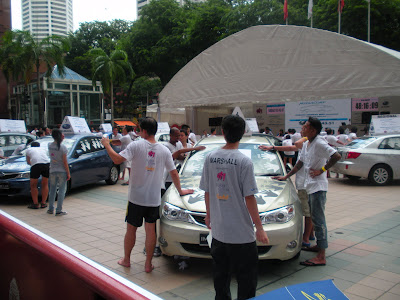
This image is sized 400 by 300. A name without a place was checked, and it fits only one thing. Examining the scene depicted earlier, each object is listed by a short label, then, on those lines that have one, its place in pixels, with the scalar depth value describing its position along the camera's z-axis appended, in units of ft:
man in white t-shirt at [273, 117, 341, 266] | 15.21
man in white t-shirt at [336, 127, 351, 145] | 44.45
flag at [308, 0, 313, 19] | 70.03
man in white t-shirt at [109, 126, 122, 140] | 41.80
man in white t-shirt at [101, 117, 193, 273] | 14.40
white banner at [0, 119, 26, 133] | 44.83
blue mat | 5.29
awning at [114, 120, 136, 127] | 149.59
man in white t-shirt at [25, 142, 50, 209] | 26.73
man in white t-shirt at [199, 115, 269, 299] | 9.36
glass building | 123.24
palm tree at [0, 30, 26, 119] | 87.51
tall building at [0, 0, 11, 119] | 126.52
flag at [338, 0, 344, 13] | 72.23
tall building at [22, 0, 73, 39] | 581.94
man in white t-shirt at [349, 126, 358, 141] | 44.88
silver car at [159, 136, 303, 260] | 13.93
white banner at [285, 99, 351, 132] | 63.52
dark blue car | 27.84
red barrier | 4.61
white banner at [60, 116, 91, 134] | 37.27
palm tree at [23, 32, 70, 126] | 87.81
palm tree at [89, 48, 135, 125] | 112.68
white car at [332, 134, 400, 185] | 36.29
